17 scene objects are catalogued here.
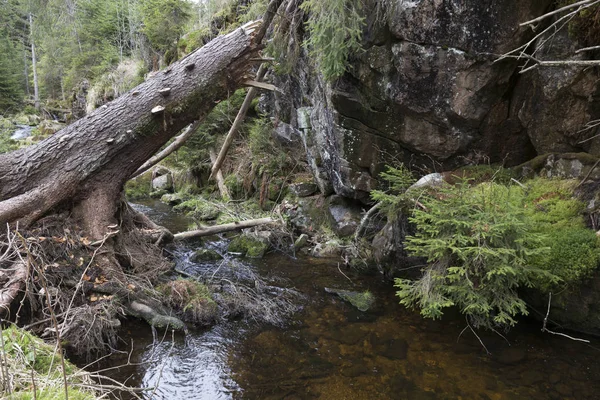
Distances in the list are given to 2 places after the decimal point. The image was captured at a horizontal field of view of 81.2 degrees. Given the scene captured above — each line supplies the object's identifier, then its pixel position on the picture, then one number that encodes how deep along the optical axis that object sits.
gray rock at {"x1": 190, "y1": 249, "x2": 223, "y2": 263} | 7.17
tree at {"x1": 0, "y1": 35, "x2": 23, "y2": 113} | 27.52
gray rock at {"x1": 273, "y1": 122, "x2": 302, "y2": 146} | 10.28
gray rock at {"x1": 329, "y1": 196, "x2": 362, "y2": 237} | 7.84
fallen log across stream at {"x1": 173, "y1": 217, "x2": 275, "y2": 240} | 7.39
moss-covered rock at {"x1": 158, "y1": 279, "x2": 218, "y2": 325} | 4.78
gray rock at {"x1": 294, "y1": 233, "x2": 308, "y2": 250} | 8.02
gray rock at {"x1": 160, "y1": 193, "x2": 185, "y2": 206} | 13.07
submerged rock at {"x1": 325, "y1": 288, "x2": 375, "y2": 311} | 5.31
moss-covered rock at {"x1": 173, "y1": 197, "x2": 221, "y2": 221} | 10.34
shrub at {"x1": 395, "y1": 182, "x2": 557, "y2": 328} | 3.86
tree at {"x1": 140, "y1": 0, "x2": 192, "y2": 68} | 16.75
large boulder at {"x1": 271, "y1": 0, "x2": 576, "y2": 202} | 5.54
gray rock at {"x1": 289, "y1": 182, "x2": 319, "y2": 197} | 9.46
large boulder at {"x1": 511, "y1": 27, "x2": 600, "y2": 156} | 5.16
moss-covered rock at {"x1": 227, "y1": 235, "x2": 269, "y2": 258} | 7.73
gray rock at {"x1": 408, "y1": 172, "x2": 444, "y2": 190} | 5.53
